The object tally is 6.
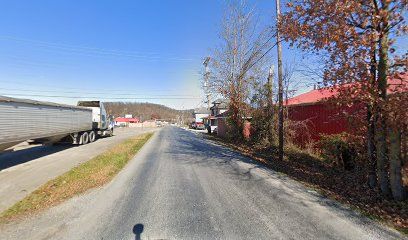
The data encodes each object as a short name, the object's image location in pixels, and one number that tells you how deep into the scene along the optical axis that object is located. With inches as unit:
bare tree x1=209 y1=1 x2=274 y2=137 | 958.4
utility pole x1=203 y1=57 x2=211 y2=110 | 1045.6
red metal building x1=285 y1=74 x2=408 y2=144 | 594.9
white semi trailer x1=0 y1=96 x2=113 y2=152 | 478.9
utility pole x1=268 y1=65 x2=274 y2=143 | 767.1
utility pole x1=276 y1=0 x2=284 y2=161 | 532.4
